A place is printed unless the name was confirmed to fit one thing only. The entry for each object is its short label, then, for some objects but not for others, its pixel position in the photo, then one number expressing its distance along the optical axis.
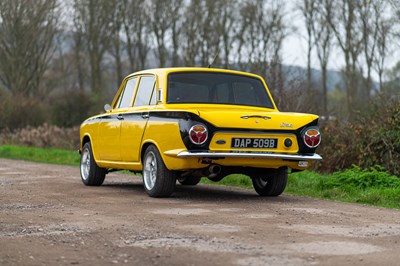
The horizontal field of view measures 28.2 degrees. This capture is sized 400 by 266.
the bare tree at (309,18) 48.43
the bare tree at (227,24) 51.00
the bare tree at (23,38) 45.81
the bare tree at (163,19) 50.34
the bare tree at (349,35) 45.31
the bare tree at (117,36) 50.44
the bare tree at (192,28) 50.25
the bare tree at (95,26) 48.84
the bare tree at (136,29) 50.69
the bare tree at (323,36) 47.57
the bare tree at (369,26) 43.69
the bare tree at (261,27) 50.25
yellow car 10.20
